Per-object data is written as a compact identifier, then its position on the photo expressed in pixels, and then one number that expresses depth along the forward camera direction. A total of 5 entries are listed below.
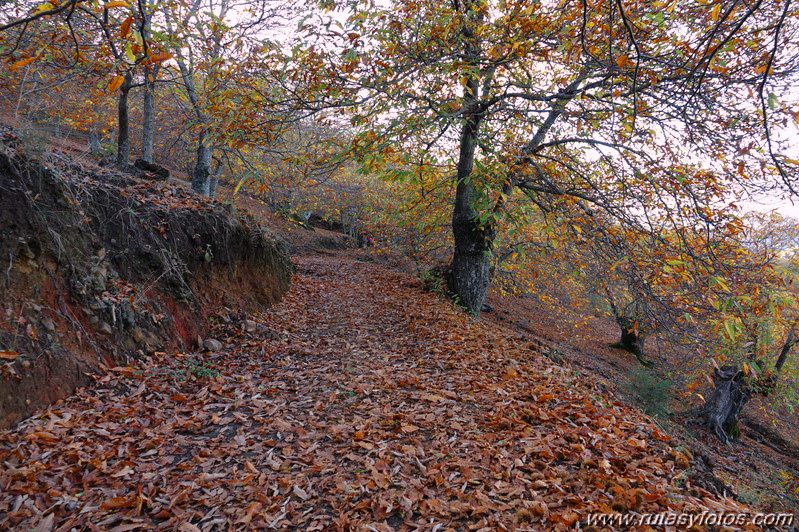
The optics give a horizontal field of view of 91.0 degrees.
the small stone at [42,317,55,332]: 3.80
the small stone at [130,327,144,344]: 4.75
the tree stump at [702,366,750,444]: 11.47
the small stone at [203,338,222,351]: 5.66
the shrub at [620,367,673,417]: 9.17
